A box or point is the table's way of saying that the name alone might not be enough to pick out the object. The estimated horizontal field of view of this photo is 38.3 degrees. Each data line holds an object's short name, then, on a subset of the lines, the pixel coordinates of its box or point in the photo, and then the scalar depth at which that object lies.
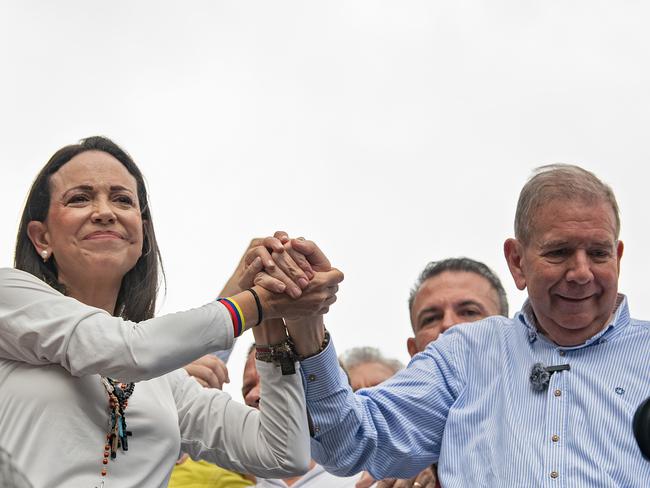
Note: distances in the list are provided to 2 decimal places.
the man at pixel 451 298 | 5.15
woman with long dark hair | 2.85
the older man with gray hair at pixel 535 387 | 3.45
